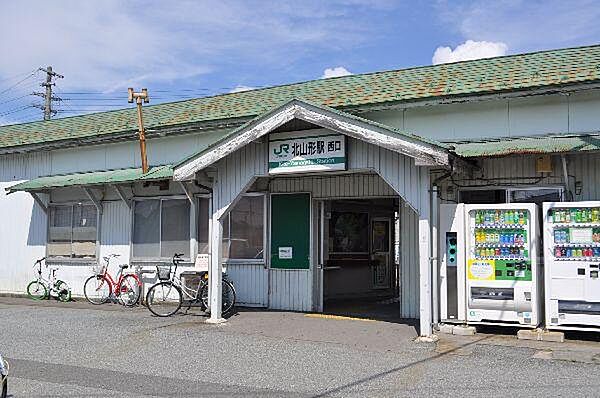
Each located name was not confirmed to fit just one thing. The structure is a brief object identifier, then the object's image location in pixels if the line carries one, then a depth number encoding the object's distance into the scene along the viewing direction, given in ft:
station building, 34.73
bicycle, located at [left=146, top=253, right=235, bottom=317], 42.39
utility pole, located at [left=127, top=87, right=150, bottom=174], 48.62
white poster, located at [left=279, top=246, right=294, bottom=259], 44.27
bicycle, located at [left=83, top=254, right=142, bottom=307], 48.93
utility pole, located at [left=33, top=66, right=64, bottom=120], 135.97
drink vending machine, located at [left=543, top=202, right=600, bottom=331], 31.35
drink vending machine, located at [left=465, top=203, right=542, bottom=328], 32.81
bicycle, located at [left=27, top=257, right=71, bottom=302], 53.06
